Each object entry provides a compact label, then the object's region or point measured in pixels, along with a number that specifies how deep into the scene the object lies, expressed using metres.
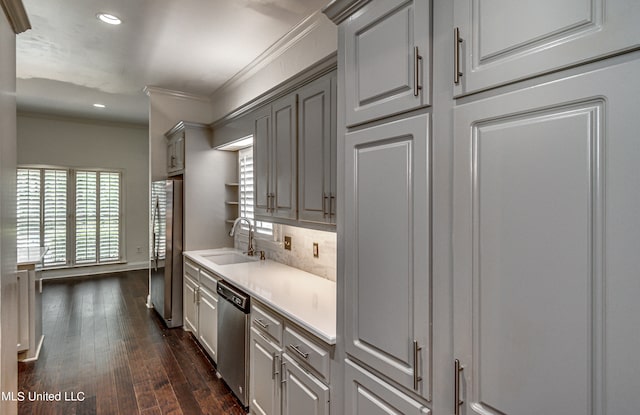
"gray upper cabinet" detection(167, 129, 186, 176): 4.12
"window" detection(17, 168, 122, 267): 6.26
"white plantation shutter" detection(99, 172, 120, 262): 7.00
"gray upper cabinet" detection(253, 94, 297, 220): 2.54
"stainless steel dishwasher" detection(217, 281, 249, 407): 2.42
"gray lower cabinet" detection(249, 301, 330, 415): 1.70
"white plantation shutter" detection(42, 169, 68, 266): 6.43
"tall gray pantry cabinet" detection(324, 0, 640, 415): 0.76
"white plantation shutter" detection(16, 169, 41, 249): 6.17
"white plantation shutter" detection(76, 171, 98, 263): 6.76
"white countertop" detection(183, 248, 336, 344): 1.80
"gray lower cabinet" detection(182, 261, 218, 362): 3.11
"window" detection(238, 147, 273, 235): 3.92
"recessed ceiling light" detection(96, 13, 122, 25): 2.71
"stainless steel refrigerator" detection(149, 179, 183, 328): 3.99
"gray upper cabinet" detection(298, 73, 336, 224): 2.12
